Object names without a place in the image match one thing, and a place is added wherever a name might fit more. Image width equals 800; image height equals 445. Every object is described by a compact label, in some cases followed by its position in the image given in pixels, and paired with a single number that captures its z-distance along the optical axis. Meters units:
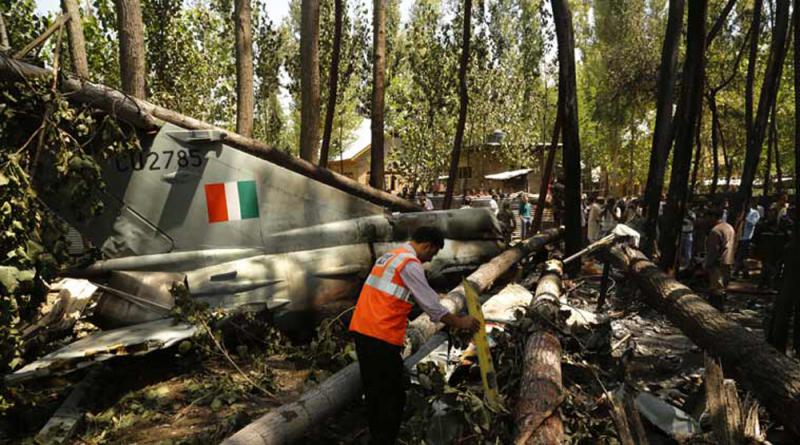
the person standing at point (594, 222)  16.45
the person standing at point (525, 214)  20.22
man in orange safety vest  3.72
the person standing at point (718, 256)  8.88
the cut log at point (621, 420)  3.32
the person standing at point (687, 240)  12.33
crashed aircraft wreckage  5.72
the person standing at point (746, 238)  12.47
